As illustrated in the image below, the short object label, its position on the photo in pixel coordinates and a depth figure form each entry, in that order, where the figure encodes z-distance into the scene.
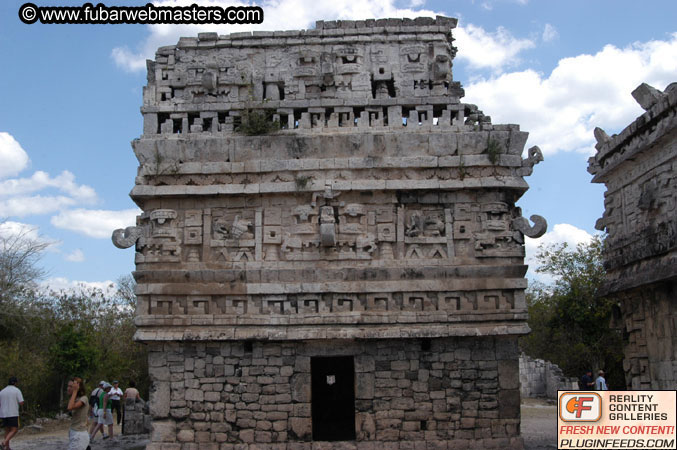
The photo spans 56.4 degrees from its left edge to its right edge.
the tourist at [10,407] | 9.98
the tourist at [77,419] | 8.90
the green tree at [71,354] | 17.14
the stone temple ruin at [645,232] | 9.50
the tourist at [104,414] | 12.55
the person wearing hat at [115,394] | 13.97
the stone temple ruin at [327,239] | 9.95
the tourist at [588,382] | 14.26
